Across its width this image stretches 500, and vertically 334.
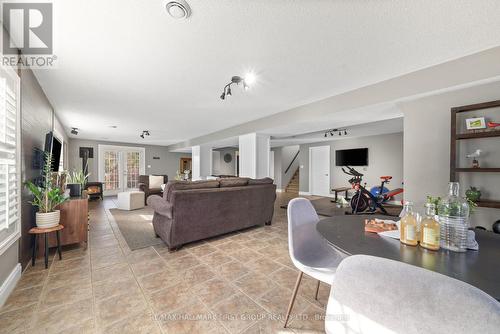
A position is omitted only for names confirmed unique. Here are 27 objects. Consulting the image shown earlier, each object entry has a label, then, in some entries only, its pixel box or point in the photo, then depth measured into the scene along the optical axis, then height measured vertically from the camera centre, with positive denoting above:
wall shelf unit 2.04 +0.32
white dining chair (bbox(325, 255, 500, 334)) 0.44 -0.35
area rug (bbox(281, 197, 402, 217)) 4.83 -1.15
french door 7.92 -0.08
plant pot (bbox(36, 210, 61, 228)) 2.13 -0.59
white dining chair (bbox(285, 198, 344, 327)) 1.33 -0.64
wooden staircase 8.98 -0.88
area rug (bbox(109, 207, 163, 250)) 2.91 -1.14
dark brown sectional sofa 2.60 -0.64
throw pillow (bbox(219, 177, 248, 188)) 3.16 -0.27
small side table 2.09 -0.74
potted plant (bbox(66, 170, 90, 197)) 3.04 -0.36
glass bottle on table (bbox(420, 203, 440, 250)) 0.96 -0.33
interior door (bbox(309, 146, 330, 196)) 7.60 -0.17
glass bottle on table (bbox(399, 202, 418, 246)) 1.02 -0.33
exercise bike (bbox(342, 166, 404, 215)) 4.60 -0.82
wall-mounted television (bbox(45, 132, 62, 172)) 2.67 +0.25
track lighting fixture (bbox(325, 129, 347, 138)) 6.11 +1.05
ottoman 5.09 -0.92
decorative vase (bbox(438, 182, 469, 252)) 0.95 -0.27
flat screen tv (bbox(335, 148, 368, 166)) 6.70 +0.31
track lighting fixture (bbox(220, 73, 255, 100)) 2.53 +1.13
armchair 6.09 -0.70
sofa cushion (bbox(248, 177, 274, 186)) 3.58 -0.29
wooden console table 2.53 -0.75
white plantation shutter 1.59 +0.05
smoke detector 1.40 +1.15
